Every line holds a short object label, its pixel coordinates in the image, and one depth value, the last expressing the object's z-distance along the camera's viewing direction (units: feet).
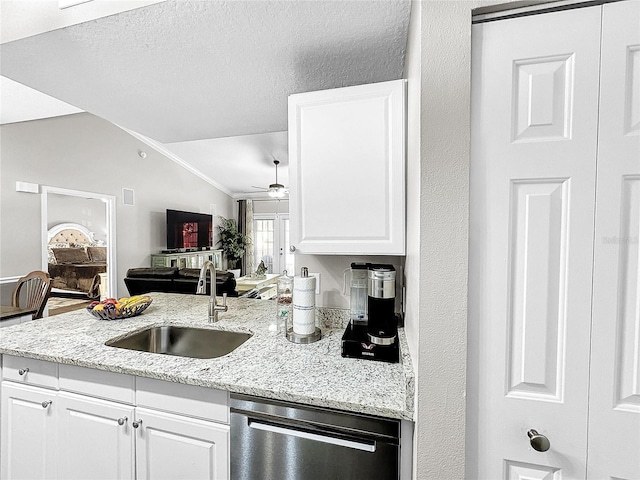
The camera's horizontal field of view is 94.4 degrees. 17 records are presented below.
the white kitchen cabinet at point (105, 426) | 3.51
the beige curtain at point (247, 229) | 27.25
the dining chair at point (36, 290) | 10.26
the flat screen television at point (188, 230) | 19.72
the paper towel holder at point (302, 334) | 4.48
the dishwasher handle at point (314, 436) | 2.99
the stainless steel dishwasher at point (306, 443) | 2.98
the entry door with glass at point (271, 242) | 27.25
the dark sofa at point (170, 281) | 10.46
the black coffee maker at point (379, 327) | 3.82
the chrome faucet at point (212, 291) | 5.45
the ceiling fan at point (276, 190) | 17.99
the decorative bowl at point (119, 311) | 5.47
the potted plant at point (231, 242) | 26.04
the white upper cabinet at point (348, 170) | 3.88
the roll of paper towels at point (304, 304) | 4.52
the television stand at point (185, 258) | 18.83
